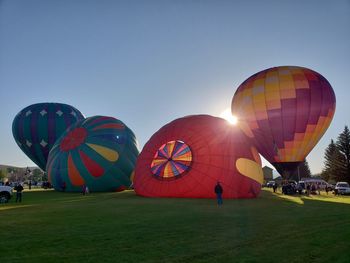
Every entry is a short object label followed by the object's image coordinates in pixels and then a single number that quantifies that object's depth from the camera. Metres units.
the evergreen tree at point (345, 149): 56.09
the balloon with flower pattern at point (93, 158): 28.44
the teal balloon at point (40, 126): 40.16
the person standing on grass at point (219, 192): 16.30
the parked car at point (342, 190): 31.08
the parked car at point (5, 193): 20.40
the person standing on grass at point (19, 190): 20.19
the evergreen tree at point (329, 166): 58.56
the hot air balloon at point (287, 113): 26.94
